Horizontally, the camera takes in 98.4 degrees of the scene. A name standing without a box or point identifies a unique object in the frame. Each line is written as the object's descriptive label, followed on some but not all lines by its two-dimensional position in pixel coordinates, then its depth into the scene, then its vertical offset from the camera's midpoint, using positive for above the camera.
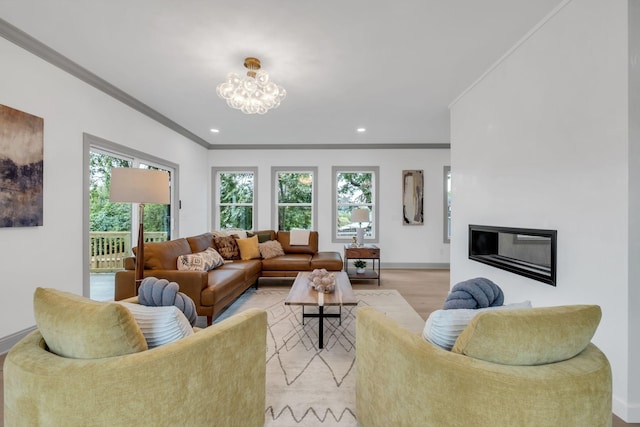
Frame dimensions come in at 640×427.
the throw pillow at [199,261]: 3.15 -0.59
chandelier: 2.68 +1.22
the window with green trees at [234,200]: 6.20 +0.29
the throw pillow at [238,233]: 4.88 -0.37
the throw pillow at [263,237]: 5.23 -0.46
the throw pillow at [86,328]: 0.98 -0.42
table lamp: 5.25 -0.10
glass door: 3.41 -0.16
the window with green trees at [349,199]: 6.09 +0.31
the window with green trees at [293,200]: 6.16 +0.29
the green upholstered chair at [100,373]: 0.94 -0.57
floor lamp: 2.30 +0.23
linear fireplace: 2.11 -0.33
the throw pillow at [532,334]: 0.96 -0.43
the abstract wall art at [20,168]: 2.26 +0.38
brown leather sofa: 2.75 -0.76
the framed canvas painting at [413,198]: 5.95 +0.33
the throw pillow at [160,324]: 1.19 -0.49
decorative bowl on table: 2.80 -0.73
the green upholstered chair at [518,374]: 0.94 -0.57
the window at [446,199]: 5.93 +0.31
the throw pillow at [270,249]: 4.80 -0.65
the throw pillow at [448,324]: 1.19 -0.49
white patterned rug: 1.67 -1.21
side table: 4.86 -0.73
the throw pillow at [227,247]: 4.42 -0.57
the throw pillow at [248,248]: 4.57 -0.60
